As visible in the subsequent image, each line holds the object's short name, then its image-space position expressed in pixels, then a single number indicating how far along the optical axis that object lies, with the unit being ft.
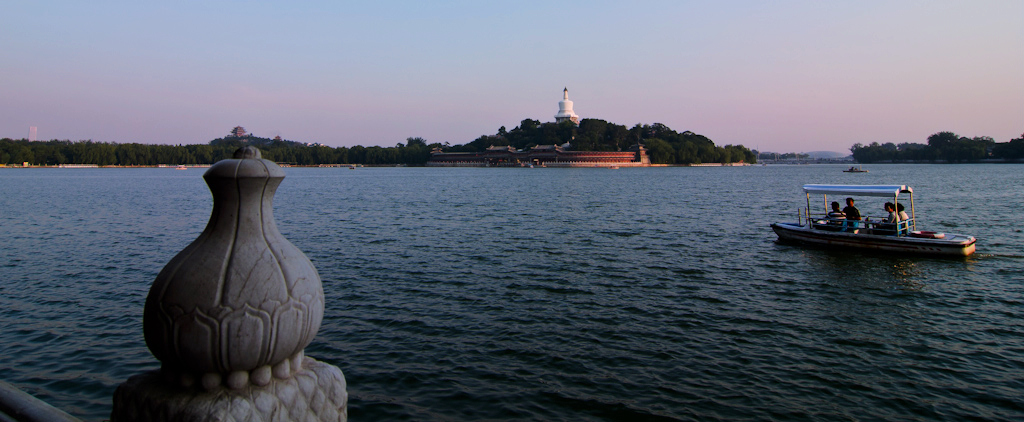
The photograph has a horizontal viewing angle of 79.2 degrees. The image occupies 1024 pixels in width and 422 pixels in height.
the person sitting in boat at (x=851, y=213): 61.77
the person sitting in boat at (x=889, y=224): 58.44
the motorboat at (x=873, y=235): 55.21
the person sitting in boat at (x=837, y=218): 62.34
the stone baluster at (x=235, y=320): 8.53
